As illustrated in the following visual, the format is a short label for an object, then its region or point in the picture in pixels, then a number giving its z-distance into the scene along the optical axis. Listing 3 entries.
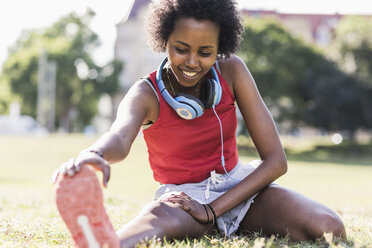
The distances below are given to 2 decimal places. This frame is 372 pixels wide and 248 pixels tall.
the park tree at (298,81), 31.75
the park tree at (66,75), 49.41
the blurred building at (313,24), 55.44
